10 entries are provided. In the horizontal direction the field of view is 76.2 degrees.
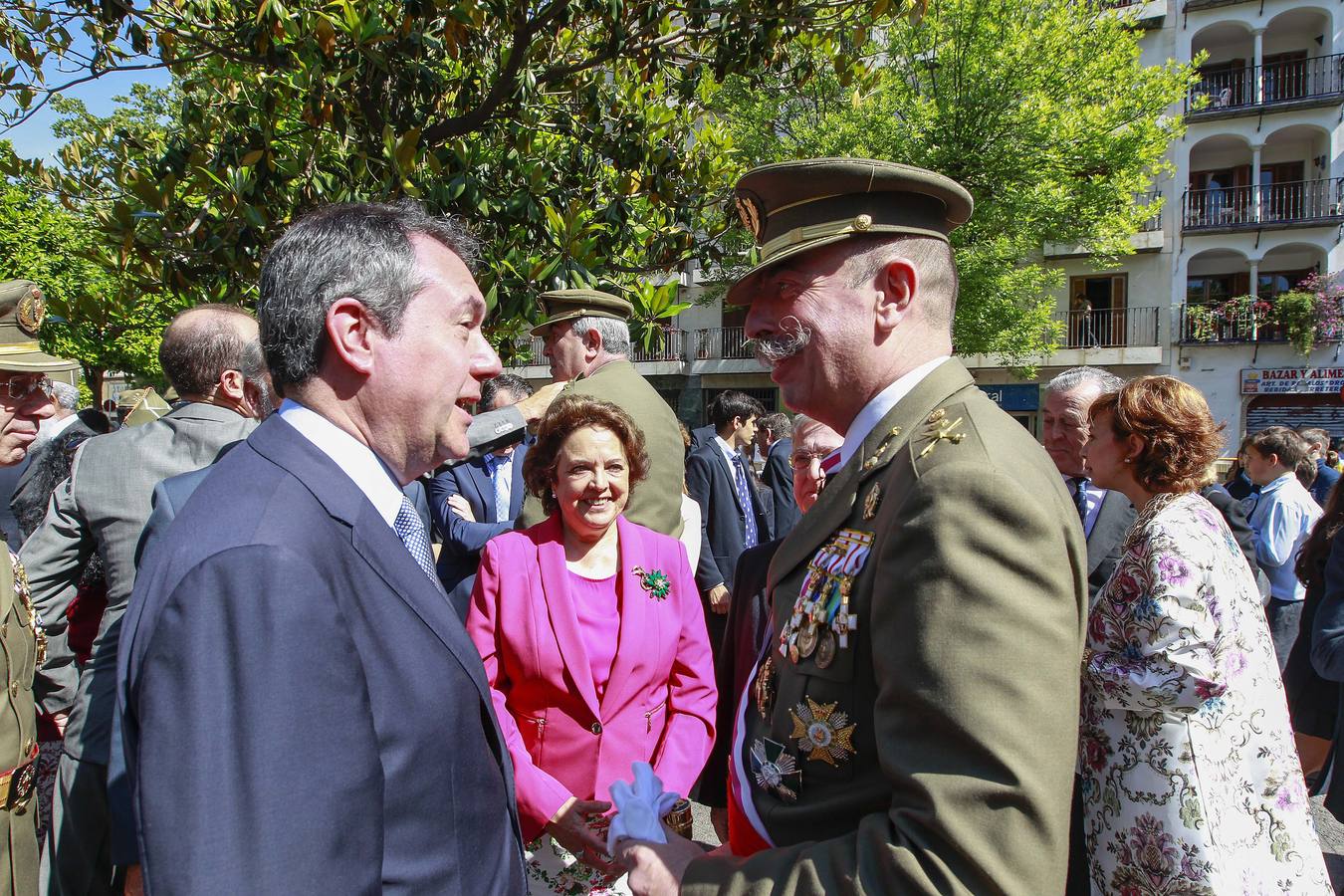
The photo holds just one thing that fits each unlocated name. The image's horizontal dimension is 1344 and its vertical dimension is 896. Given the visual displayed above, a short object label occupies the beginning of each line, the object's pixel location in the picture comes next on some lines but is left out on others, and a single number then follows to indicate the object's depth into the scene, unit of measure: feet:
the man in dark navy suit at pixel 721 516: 18.78
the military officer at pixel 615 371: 11.90
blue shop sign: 79.90
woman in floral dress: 6.88
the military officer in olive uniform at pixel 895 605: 3.69
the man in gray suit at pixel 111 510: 8.68
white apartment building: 74.74
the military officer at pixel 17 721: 7.69
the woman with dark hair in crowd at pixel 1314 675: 12.37
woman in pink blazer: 8.76
